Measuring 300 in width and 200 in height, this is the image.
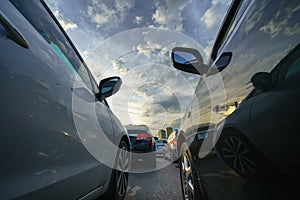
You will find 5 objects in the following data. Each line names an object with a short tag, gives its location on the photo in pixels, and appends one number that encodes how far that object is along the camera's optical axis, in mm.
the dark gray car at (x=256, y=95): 529
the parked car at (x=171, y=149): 6470
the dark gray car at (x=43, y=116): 661
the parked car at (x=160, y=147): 14341
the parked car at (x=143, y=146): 5684
